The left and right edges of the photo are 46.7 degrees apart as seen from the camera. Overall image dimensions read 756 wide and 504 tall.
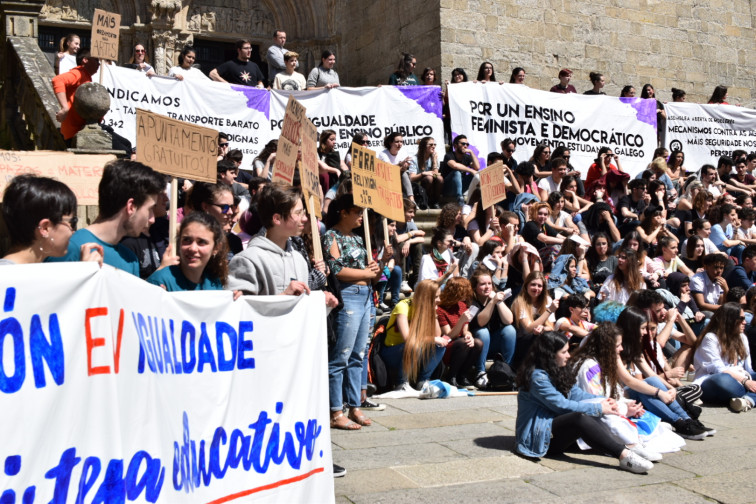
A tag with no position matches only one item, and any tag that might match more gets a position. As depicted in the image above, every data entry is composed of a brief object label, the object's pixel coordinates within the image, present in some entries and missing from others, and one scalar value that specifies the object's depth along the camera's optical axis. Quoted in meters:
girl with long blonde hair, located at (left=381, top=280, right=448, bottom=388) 7.68
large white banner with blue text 2.92
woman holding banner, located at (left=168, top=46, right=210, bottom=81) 11.50
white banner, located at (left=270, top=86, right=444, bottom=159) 12.34
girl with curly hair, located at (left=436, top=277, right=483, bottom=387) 8.00
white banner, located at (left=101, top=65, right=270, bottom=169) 10.76
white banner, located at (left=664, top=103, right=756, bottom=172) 15.30
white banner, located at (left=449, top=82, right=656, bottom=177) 13.16
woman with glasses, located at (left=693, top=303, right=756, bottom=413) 7.64
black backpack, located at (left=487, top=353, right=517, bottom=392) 8.00
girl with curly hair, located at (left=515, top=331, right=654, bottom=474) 5.59
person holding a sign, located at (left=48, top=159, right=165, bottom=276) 3.83
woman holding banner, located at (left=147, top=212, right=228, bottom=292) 4.08
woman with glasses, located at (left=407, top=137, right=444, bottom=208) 11.60
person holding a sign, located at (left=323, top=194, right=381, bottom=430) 5.98
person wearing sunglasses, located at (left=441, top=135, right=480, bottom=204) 11.63
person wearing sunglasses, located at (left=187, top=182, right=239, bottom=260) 5.07
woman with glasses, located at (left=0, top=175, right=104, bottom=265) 3.28
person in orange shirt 8.28
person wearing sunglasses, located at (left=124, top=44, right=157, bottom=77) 11.33
